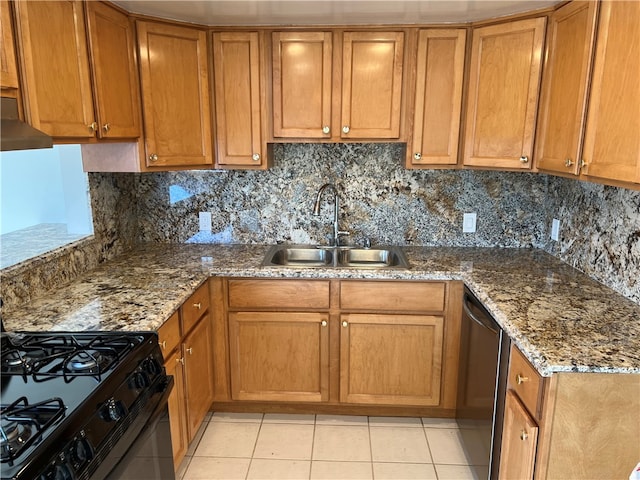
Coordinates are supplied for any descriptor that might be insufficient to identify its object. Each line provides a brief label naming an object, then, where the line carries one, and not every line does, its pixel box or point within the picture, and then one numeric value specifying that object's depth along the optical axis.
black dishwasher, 1.82
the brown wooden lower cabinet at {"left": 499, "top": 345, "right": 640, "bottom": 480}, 1.40
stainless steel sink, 2.81
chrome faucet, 2.86
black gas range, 1.03
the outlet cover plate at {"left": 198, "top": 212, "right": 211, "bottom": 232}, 2.96
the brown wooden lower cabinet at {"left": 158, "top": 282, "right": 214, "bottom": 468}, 1.98
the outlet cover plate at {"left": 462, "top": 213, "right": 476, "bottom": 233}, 2.87
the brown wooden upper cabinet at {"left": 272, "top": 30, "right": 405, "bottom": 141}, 2.45
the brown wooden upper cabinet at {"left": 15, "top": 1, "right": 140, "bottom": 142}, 1.55
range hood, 1.26
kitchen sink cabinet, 2.46
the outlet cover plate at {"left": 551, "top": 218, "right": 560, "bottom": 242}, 2.66
